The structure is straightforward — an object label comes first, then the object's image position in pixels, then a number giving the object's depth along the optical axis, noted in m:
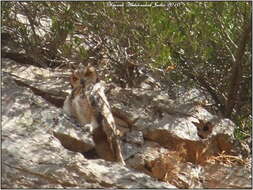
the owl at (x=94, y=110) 13.46
